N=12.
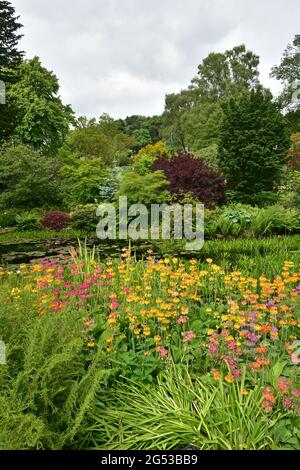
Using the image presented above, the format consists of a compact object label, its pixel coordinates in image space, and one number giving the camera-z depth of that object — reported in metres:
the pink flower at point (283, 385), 1.98
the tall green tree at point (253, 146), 12.64
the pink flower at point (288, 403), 2.02
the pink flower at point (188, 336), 2.55
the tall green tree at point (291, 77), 29.31
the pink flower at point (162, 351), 2.44
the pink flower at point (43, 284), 3.38
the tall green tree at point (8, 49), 19.39
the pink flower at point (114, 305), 2.85
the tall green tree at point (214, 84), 29.98
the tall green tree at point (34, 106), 19.73
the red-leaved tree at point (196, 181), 10.37
